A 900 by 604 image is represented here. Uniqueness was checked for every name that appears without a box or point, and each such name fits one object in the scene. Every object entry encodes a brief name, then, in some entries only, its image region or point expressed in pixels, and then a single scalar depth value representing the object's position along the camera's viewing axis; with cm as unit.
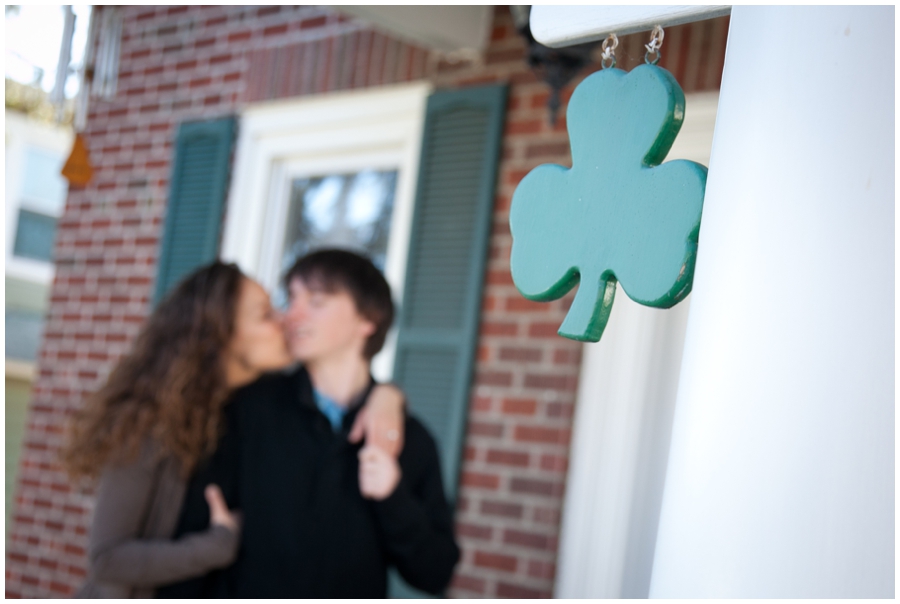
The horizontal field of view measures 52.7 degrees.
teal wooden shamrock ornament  87
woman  206
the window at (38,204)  883
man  215
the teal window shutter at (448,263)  328
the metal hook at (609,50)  95
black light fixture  260
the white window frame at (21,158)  853
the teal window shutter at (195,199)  414
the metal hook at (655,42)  93
